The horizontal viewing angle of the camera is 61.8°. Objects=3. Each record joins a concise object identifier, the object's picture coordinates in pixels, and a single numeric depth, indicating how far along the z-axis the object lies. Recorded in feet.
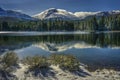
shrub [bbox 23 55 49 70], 30.37
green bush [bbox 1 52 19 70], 30.46
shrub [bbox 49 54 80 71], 30.80
